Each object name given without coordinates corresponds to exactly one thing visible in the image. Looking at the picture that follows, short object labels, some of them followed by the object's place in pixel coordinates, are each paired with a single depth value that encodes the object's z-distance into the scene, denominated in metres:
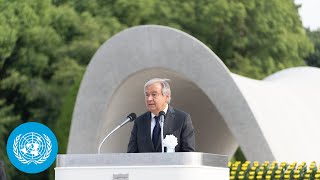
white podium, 12.64
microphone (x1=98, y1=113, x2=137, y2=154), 13.31
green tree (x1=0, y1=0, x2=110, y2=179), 48.34
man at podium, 13.09
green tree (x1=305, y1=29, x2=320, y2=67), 74.55
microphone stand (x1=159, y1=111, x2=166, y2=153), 13.16
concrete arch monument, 27.10
